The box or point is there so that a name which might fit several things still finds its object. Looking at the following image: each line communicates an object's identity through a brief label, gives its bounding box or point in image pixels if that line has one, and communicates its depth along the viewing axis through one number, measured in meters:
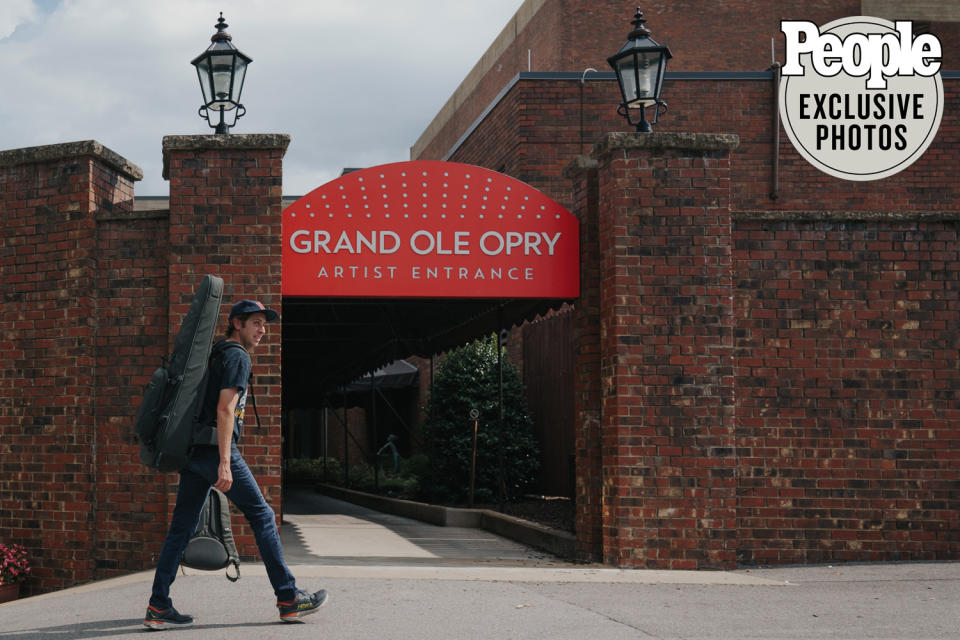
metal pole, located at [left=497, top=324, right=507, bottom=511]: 13.25
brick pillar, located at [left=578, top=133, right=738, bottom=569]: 8.88
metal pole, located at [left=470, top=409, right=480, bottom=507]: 14.38
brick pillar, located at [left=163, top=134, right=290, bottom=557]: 8.89
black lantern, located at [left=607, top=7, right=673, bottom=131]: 9.52
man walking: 5.88
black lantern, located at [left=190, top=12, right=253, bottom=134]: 9.46
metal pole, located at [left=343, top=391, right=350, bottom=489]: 21.36
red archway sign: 9.22
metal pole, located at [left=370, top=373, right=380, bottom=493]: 19.36
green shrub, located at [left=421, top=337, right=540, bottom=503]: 15.25
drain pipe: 17.38
